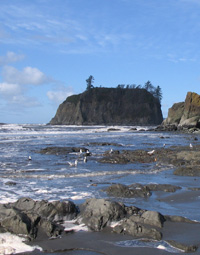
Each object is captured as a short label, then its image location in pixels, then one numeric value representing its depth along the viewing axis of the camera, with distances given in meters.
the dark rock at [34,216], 5.81
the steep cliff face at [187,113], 57.34
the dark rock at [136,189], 8.91
